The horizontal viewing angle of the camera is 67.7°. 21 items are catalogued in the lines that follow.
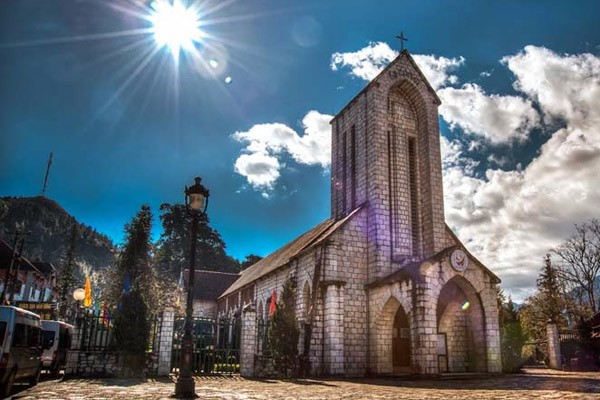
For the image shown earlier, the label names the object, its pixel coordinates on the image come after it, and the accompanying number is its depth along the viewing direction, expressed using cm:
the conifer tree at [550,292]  4088
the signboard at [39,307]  3081
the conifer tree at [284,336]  1886
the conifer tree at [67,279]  2961
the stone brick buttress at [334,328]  1895
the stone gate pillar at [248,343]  1881
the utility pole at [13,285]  3000
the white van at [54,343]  1619
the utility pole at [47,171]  6134
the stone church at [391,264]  1848
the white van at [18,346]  971
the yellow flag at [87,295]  2699
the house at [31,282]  3141
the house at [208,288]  4688
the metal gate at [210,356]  1884
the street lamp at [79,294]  2185
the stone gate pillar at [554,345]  2548
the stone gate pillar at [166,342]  1753
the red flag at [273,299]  2606
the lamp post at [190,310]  1016
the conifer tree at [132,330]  1698
